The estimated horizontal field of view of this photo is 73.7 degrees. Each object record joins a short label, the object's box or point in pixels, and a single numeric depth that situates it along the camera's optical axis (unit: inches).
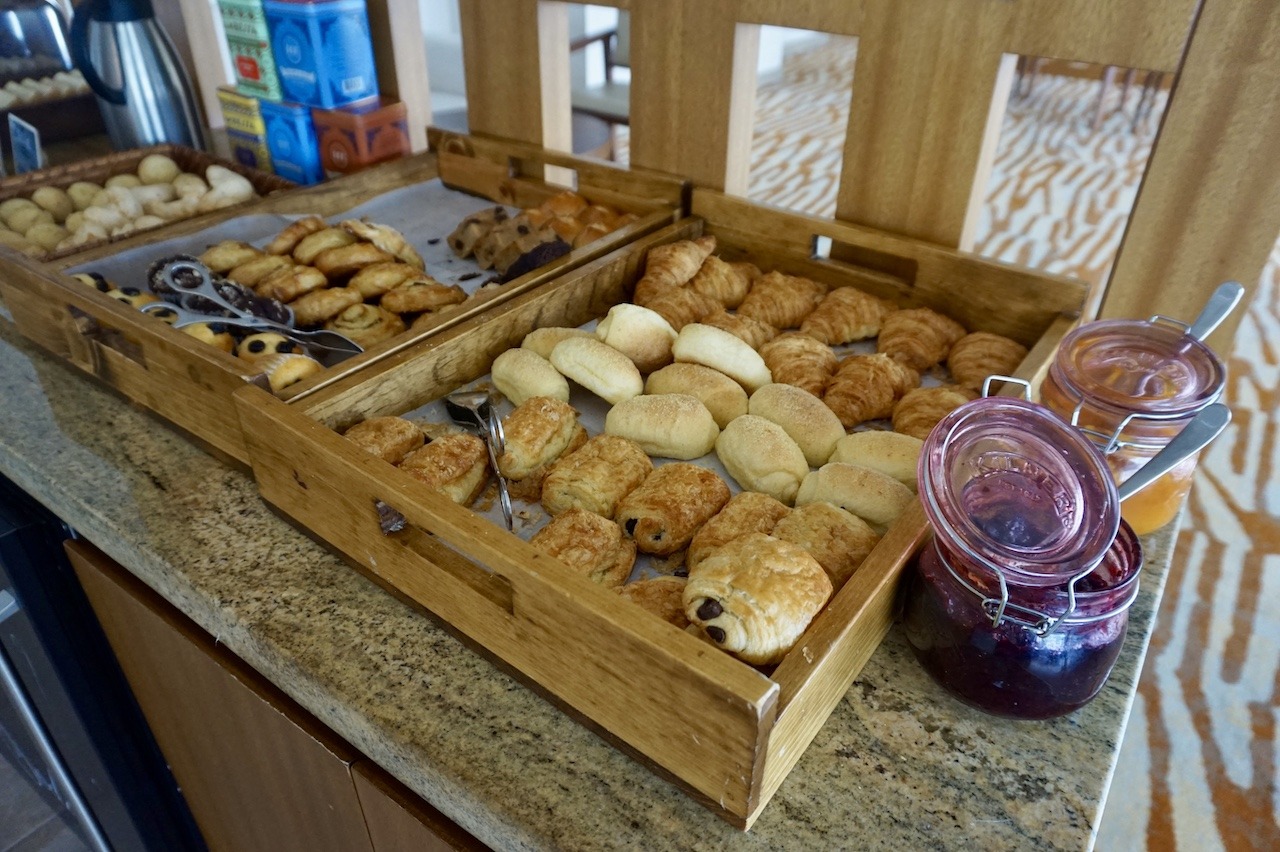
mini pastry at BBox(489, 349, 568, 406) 44.3
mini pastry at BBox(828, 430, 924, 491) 38.2
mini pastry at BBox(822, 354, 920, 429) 44.1
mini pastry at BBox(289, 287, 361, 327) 52.8
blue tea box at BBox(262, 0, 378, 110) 66.6
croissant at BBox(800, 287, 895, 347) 50.6
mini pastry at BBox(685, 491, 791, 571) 34.8
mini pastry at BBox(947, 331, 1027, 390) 45.2
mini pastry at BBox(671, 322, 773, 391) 46.2
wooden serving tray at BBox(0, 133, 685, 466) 40.0
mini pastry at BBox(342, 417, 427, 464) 38.7
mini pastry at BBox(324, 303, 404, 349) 51.5
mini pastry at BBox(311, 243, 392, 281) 56.0
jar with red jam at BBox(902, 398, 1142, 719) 26.6
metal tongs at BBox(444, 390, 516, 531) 38.1
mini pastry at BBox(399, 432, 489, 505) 37.2
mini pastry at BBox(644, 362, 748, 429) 44.1
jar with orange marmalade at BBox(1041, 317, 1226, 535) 32.8
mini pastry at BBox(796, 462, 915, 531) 35.8
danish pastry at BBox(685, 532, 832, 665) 27.9
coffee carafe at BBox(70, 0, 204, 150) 73.9
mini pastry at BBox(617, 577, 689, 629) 31.1
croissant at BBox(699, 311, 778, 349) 49.8
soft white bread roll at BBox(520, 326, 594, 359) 47.0
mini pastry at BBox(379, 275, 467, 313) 53.0
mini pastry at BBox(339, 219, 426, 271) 58.6
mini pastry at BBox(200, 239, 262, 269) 55.4
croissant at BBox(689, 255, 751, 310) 53.7
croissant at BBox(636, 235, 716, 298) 52.5
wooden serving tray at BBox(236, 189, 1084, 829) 25.0
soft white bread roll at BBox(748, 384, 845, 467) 41.4
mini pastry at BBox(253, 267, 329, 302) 53.3
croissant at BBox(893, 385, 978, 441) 41.8
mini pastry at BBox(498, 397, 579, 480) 39.8
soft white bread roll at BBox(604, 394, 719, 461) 41.4
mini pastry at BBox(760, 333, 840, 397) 46.3
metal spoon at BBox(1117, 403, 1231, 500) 27.8
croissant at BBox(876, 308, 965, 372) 47.9
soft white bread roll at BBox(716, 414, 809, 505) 39.0
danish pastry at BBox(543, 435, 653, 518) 37.8
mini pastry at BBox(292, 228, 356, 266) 57.1
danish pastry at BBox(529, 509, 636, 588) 33.6
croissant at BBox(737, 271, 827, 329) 52.7
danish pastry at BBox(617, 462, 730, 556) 35.9
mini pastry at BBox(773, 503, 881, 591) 32.9
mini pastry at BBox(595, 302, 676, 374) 47.1
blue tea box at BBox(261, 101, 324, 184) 71.4
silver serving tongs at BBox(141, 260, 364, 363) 48.2
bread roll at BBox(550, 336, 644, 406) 44.9
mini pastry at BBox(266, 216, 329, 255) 57.8
